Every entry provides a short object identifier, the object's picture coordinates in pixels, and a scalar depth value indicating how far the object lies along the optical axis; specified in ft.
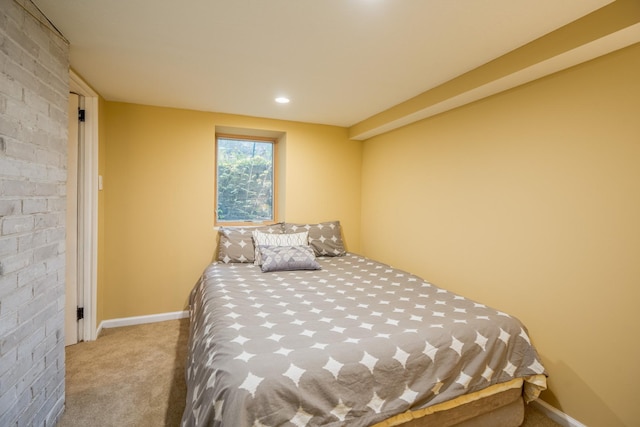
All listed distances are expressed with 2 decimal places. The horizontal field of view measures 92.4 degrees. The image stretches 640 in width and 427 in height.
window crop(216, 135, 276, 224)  11.76
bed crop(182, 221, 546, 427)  3.97
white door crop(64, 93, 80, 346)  8.19
